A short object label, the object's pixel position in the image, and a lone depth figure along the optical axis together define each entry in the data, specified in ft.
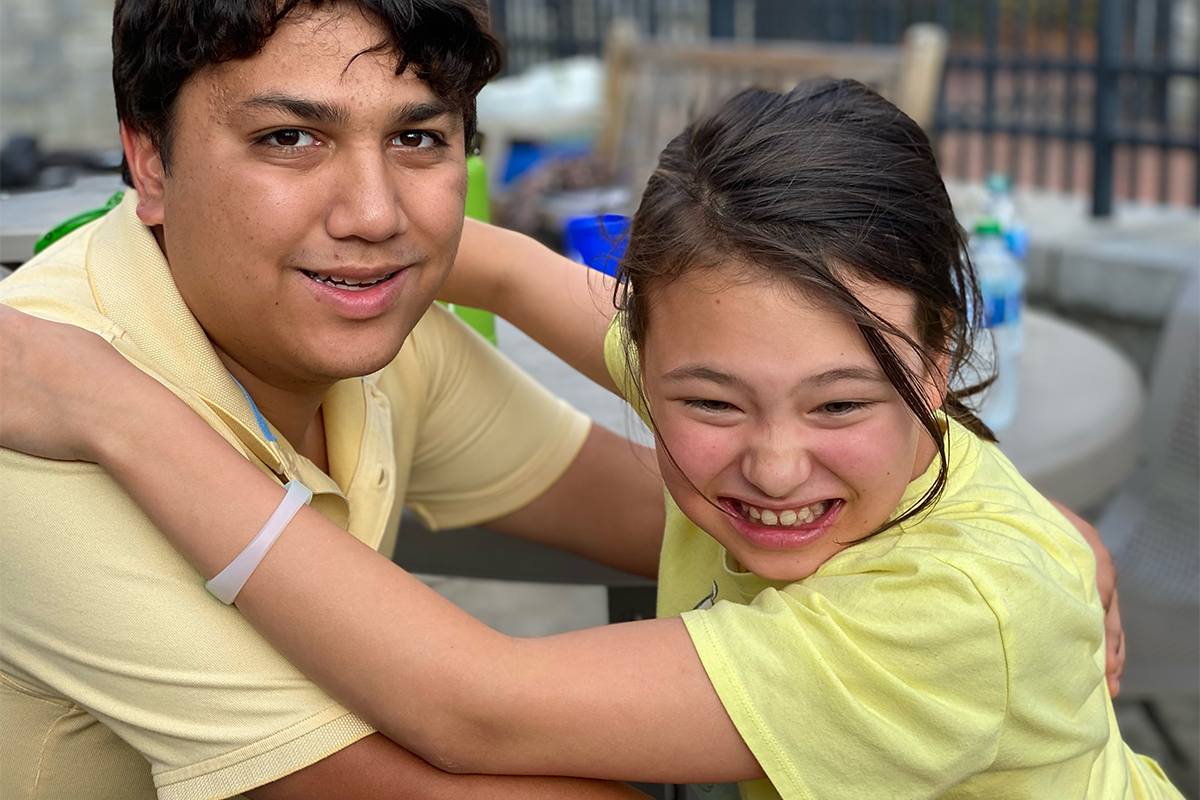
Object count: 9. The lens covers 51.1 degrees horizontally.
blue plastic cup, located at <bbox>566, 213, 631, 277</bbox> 4.99
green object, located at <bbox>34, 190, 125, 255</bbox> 5.27
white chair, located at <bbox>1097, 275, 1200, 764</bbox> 7.72
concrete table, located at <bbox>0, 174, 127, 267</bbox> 5.55
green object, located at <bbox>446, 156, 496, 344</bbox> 6.59
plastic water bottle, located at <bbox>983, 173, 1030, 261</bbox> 9.71
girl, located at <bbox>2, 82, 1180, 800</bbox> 3.54
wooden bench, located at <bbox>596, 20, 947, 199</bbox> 14.05
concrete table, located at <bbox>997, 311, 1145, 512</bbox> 7.19
